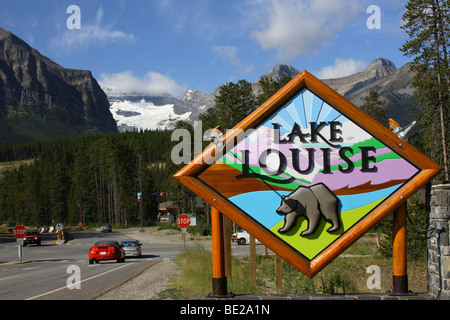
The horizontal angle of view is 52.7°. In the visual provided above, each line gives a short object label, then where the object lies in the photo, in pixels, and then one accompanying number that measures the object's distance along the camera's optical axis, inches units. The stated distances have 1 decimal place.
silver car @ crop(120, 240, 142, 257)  1107.9
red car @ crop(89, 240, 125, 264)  935.0
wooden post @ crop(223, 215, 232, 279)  435.3
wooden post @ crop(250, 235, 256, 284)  495.2
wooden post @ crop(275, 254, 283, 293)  460.4
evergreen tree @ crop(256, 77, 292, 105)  1799.1
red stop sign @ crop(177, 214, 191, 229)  1023.6
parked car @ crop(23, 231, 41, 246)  1781.5
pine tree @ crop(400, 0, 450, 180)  1177.4
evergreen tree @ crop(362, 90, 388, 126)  2139.5
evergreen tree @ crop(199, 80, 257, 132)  1919.3
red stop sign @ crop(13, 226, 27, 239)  1063.9
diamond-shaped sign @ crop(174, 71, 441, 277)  313.9
